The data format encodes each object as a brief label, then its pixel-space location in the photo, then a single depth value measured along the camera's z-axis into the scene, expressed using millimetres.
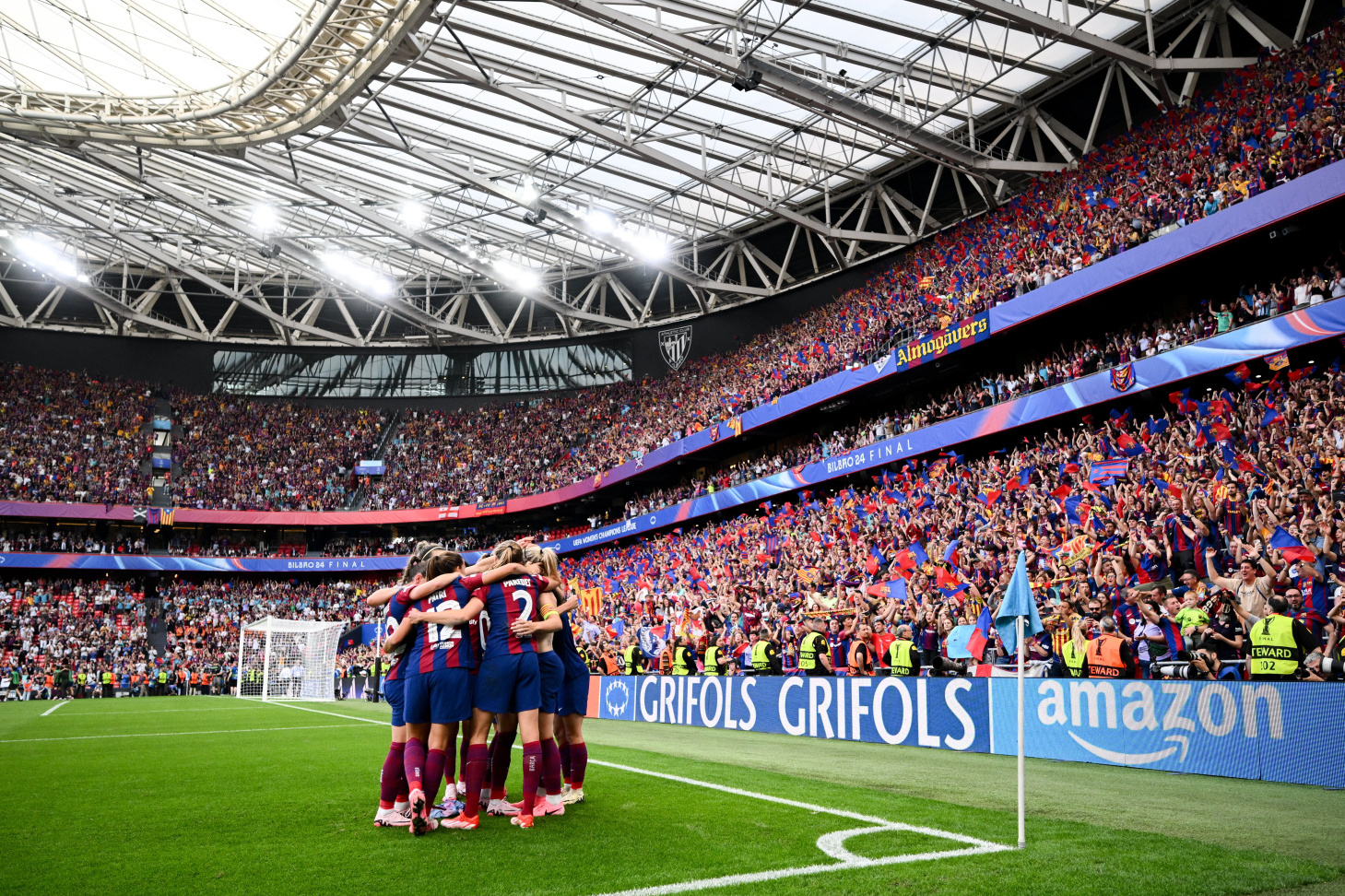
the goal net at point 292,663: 32969
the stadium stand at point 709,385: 21188
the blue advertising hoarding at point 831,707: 12148
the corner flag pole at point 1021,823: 5707
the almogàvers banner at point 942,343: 26250
